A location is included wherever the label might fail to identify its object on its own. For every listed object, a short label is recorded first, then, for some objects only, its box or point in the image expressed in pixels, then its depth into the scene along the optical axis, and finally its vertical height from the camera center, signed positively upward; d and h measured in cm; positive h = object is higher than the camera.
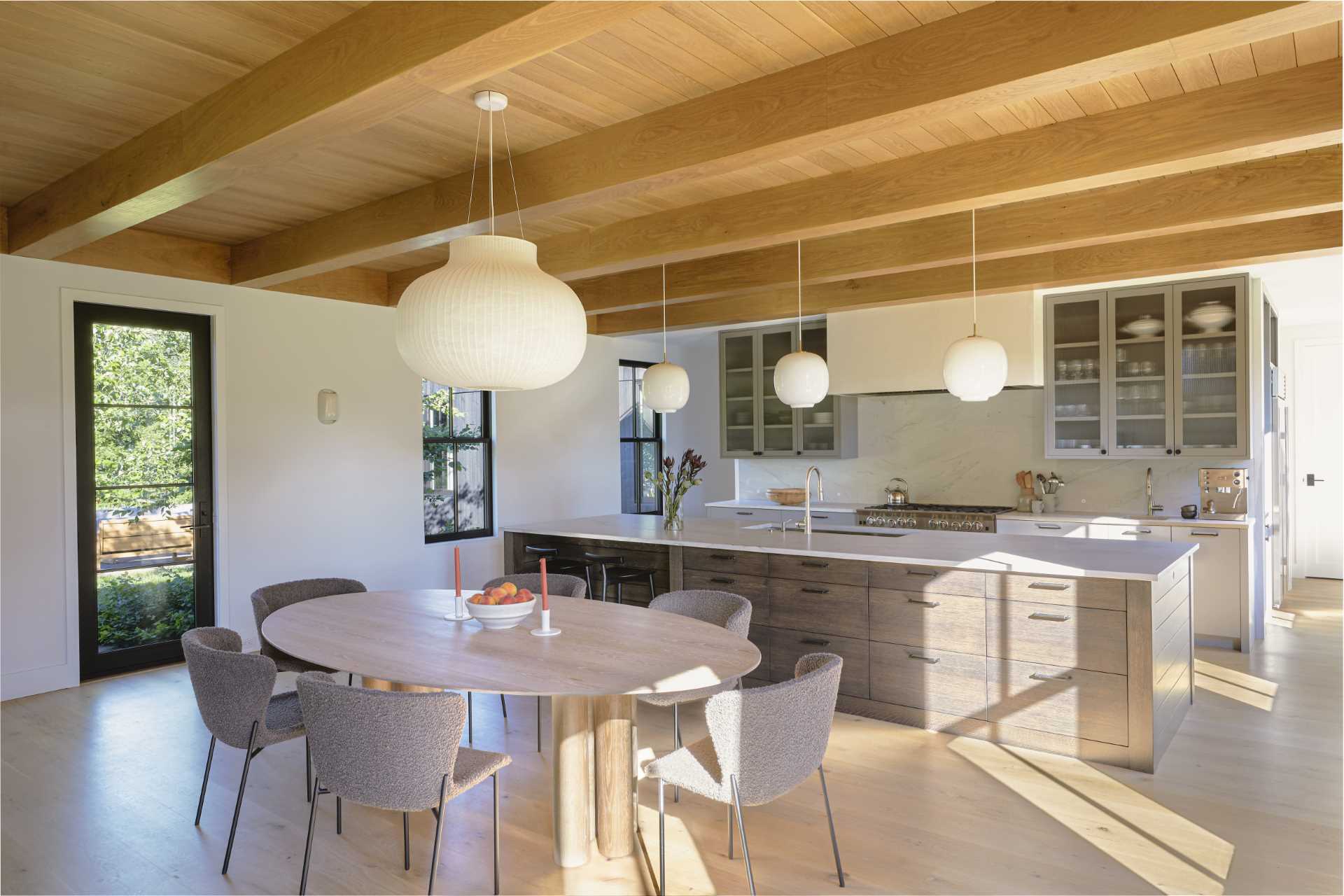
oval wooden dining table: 238 -66
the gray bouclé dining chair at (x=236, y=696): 266 -79
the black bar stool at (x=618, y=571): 477 -73
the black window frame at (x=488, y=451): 712 -5
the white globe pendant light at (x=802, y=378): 450 +34
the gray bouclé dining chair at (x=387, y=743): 223 -79
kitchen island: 347 -84
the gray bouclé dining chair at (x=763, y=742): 226 -82
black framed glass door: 490 -22
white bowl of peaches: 299 -58
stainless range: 636 -58
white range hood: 583 +74
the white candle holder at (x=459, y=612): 324 -65
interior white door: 774 -18
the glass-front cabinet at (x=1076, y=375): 609 +47
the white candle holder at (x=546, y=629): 293 -64
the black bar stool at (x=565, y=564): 501 -72
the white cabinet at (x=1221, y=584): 541 -93
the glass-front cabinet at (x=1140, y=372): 586 +47
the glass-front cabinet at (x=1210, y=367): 558 +48
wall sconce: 587 +27
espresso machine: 572 -37
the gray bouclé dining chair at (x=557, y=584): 397 -66
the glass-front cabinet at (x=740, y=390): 786 +49
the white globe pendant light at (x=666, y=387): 510 +34
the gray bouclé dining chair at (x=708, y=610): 322 -68
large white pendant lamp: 253 +37
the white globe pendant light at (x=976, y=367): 398 +35
